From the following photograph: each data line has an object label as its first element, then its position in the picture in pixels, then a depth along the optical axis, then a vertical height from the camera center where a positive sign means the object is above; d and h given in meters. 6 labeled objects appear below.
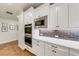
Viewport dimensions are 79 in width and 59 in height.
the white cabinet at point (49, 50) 0.88 -0.53
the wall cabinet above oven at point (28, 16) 1.86 +0.55
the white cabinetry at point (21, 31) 2.33 -0.17
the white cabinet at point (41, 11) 1.41 +0.60
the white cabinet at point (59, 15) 1.06 +0.34
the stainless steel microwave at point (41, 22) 1.47 +0.22
